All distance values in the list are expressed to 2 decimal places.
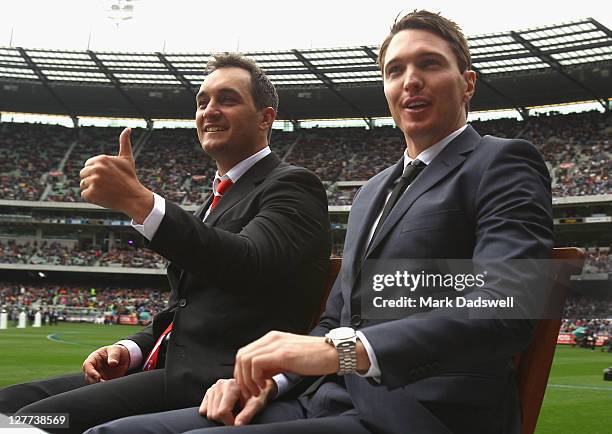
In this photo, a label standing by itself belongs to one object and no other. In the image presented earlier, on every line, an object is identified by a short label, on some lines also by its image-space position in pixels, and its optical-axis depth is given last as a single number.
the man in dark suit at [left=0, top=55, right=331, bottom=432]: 2.29
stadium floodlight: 35.09
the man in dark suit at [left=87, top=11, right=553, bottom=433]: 1.81
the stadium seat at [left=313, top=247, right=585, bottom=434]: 2.11
